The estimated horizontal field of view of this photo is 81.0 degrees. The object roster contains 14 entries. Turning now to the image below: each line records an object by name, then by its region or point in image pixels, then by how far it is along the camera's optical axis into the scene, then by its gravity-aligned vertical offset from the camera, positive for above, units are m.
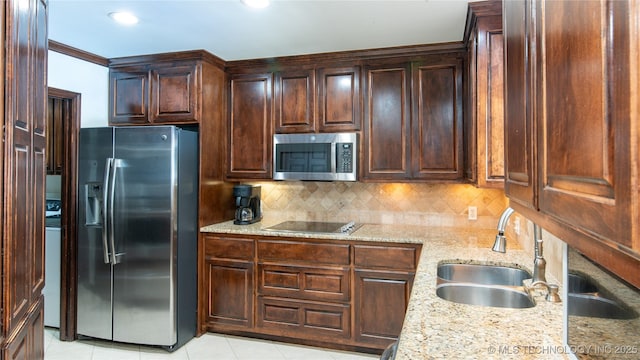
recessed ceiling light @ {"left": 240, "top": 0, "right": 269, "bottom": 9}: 2.18 +1.07
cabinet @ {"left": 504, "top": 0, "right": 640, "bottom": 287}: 0.42 +0.09
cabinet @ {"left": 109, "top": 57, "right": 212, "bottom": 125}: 3.13 +0.81
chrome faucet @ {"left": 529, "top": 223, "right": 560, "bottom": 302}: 1.32 -0.33
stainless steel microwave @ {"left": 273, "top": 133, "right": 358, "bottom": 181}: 3.09 +0.24
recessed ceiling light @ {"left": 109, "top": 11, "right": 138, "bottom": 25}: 2.36 +1.08
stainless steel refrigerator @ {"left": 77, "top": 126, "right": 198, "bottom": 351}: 2.88 -0.37
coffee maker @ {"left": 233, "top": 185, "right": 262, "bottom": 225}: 3.33 -0.18
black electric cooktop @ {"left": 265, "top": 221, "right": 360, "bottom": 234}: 3.02 -0.36
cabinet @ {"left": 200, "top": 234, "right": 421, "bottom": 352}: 2.78 -0.82
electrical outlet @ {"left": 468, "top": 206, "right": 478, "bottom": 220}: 3.15 -0.24
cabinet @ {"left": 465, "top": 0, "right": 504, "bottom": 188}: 2.12 +0.52
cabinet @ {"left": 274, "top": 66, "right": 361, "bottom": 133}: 3.14 +0.73
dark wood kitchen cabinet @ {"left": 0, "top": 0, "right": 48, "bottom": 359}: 1.18 +0.04
